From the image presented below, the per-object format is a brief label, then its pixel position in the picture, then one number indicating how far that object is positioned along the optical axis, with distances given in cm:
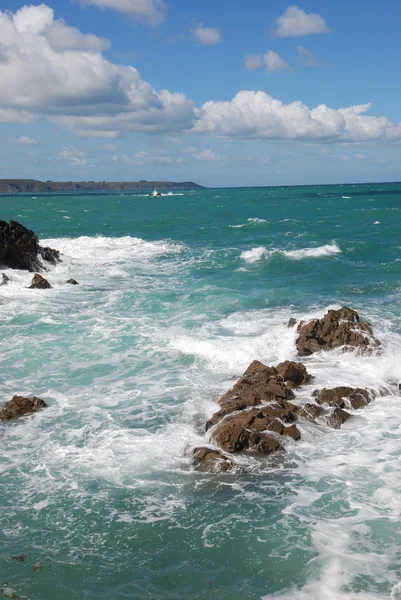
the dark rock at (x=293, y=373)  1698
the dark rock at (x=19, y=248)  3566
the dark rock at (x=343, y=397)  1565
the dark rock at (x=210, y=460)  1252
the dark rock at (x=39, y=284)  3109
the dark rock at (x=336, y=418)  1473
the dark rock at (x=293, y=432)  1389
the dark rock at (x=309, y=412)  1484
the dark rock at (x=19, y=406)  1527
